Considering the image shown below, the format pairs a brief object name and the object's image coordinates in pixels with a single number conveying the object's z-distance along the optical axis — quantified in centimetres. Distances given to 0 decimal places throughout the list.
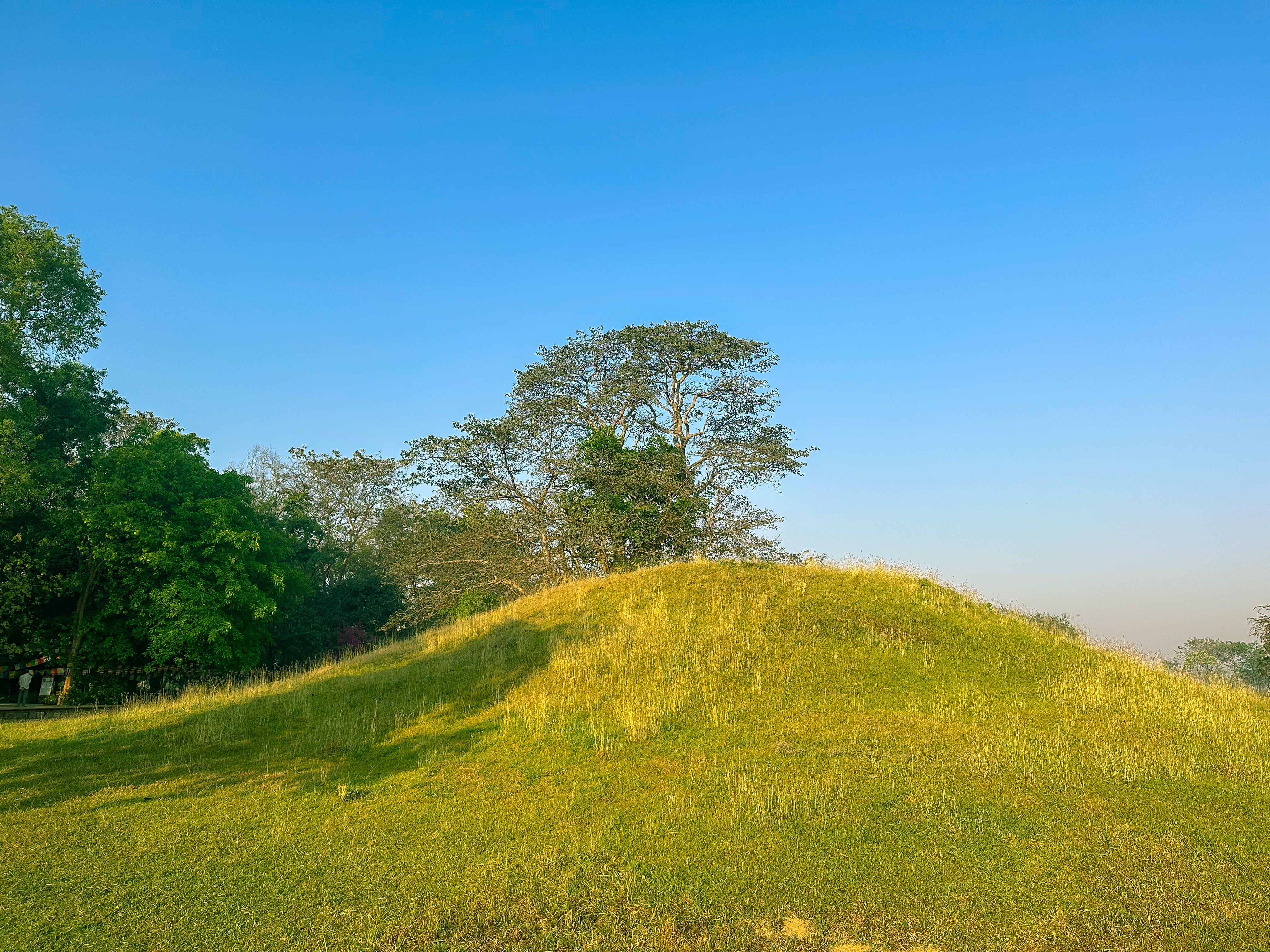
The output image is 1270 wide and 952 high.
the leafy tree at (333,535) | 3522
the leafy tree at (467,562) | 2736
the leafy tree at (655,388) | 2978
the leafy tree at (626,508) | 2577
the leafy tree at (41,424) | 2023
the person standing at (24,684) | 2103
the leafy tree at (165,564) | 2089
